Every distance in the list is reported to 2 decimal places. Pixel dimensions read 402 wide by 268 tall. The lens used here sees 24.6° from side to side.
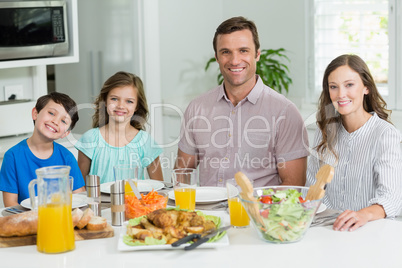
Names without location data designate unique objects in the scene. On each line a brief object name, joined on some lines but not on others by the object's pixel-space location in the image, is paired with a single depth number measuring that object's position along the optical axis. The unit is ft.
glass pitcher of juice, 7.60
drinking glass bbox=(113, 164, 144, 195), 8.60
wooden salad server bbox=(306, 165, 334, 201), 7.92
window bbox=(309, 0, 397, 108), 14.41
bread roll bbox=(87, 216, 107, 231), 8.10
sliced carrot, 8.51
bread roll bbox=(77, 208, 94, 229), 8.11
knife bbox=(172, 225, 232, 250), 7.60
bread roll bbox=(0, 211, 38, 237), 7.97
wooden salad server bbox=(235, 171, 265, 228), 7.72
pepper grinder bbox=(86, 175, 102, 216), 8.62
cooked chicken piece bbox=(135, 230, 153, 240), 7.74
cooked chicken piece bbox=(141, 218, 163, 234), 7.80
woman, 9.51
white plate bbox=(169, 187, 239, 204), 9.01
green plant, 15.20
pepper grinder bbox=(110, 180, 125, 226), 8.32
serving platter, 7.65
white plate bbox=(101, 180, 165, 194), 9.48
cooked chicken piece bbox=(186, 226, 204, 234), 7.81
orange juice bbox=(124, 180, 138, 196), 8.77
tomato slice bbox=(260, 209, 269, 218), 7.67
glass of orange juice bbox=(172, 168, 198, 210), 8.62
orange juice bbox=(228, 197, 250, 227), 8.26
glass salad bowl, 7.63
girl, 11.18
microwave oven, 12.77
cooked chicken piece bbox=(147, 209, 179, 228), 7.85
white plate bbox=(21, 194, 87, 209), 8.81
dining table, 7.44
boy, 10.07
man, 10.70
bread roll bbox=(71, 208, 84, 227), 8.09
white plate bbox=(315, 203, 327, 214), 8.54
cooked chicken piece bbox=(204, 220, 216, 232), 7.88
